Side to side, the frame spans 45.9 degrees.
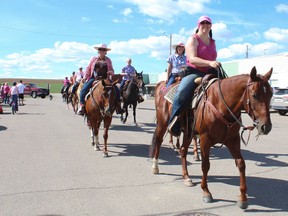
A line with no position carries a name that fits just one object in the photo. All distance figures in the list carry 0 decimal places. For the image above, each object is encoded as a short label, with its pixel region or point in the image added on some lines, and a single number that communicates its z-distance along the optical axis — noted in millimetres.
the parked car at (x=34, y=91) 51875
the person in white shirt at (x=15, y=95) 22145
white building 35828
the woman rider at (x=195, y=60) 5445
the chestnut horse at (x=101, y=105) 8617
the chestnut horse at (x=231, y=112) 4246
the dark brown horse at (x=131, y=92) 15594
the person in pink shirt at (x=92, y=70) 9828
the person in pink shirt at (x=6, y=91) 31342
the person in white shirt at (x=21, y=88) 28391
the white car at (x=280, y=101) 22016
